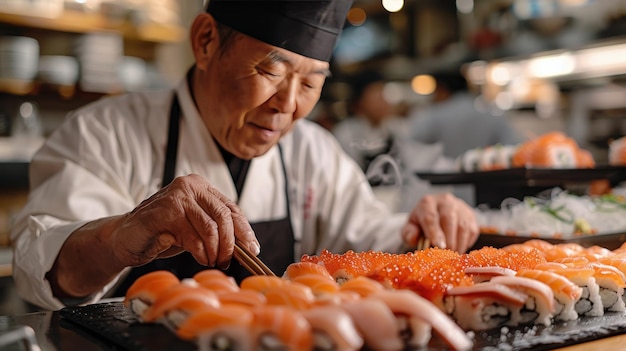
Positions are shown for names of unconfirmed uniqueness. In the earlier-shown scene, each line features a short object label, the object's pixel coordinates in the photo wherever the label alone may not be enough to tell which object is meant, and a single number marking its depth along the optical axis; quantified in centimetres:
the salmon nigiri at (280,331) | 94
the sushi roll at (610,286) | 144
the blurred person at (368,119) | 407
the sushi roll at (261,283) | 119
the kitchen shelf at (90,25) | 361
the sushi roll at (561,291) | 133
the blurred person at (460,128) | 457
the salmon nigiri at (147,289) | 121
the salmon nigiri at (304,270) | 136
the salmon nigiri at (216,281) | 116
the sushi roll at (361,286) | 117
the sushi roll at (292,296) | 108
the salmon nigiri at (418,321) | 106
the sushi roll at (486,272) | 139
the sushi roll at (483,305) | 126
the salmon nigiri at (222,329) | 96
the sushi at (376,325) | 100
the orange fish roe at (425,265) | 131
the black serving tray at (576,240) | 206
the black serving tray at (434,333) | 114
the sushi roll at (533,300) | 129
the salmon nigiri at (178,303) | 107
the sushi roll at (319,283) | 120
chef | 151
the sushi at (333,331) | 96
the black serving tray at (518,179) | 245
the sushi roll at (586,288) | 141
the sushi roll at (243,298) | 107
